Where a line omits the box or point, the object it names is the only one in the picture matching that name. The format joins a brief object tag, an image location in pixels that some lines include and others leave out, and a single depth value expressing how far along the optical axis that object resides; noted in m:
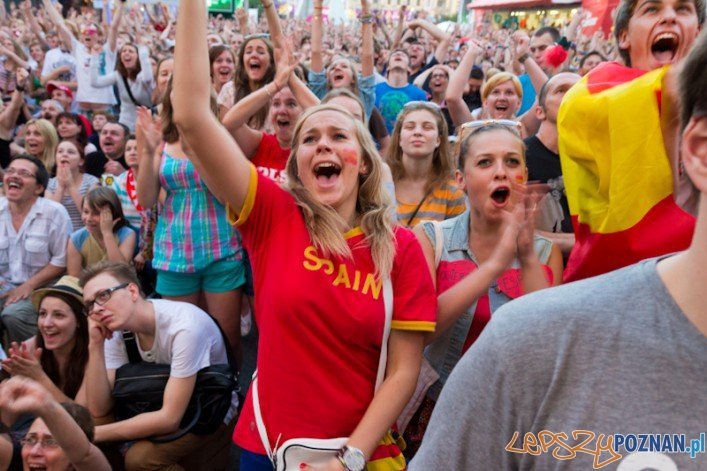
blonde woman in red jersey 1.66
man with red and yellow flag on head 1.43
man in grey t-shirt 0.73
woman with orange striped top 3.18
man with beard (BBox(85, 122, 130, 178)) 5.16
